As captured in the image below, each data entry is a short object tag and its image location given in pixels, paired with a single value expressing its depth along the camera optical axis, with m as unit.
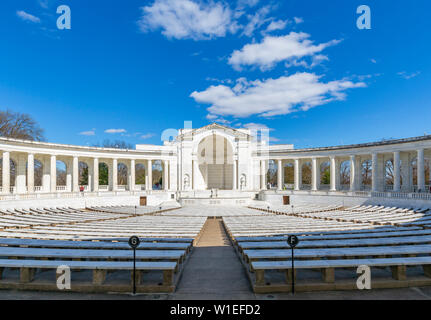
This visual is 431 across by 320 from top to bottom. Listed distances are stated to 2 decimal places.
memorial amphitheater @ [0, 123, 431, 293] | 7.86
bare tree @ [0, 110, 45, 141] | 47.62
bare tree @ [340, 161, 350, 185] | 81.56
